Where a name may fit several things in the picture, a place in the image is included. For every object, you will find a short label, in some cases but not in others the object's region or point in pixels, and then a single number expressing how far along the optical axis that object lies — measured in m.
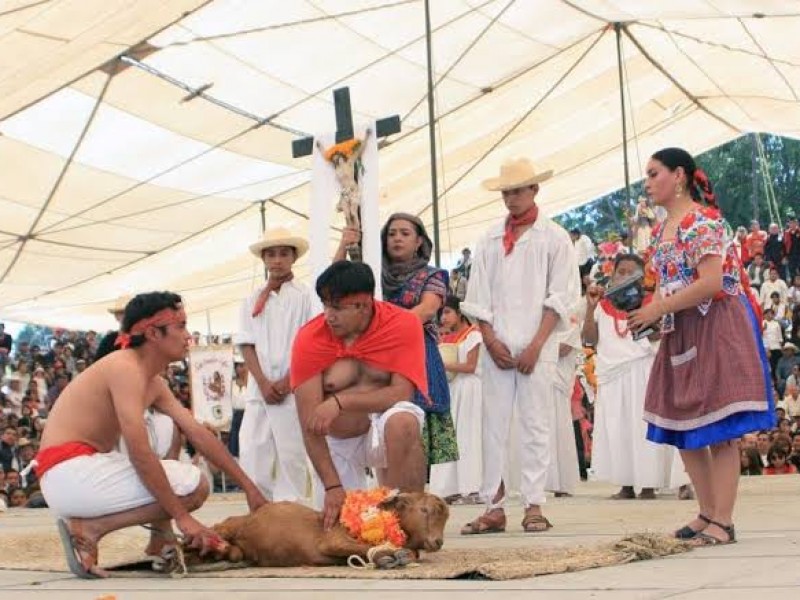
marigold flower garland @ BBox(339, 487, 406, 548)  5.18
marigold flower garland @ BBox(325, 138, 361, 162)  7.79
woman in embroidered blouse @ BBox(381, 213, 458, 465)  6.92
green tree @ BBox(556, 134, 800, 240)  46.88
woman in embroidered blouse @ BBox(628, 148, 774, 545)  5.72
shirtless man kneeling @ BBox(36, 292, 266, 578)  5.43
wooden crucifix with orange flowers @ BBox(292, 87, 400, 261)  7.66
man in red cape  5.77
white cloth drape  7.64
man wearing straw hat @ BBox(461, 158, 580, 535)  7.22
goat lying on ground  5.23
